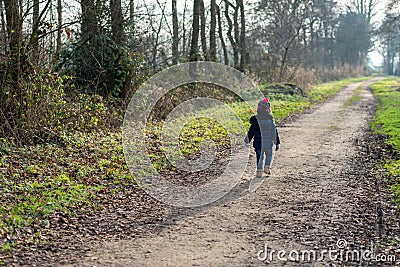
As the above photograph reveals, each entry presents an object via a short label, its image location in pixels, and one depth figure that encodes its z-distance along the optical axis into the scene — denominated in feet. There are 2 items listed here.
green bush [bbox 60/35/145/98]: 47.09
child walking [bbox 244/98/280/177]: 29.78
